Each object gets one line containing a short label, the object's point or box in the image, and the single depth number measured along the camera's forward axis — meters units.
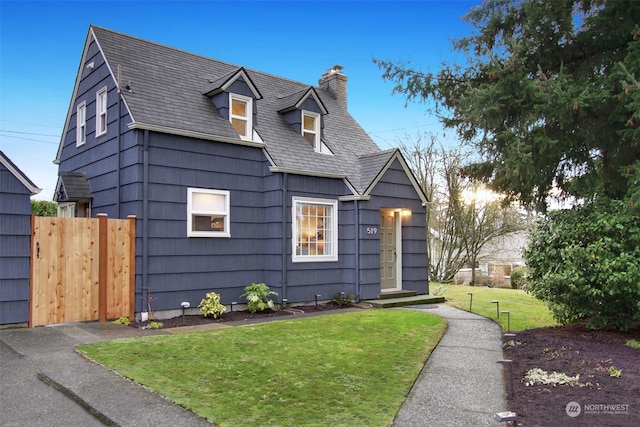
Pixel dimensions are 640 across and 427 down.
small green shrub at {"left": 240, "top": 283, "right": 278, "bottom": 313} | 10.62
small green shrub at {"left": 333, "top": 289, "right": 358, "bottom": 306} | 12.13
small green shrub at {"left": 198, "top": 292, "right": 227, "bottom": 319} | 9.90
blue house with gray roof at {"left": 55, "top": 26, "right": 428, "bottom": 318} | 9.90
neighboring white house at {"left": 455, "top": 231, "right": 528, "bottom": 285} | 23.86
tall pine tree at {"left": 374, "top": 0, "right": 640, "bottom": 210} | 7.20
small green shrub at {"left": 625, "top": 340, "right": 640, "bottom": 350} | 6.82
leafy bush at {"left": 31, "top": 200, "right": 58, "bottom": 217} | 17.27
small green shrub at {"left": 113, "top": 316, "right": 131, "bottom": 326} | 9.08
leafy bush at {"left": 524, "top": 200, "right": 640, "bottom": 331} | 6.93
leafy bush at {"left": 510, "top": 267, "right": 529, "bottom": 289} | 20.56
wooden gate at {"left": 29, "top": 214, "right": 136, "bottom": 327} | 8.39
